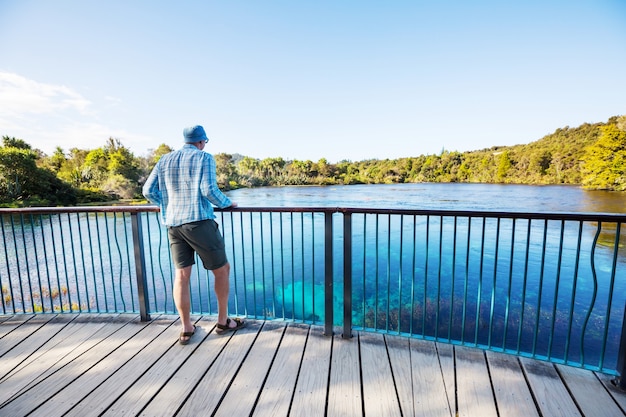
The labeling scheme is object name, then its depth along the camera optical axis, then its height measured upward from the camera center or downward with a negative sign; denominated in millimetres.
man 1772 -170
